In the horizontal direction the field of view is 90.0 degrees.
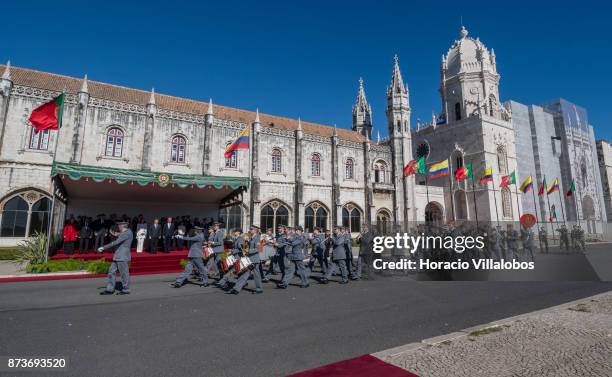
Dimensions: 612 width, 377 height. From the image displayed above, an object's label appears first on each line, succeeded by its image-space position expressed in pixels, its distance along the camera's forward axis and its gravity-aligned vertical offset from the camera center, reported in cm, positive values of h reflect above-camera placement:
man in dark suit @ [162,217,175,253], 1448 +14
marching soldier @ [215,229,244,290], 902 -54
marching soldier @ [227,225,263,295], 826 -96
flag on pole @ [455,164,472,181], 2532 +505
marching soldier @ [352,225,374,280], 1104 -54
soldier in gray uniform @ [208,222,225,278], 1001 -27
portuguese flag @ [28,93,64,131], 1226 +486
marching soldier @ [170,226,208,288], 916 -76
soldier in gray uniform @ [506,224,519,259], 1346 -24
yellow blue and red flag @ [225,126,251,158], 1788 +548
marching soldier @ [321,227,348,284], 1022 -72
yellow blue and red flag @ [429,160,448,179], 2350 +500
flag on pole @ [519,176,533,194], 2642 +422
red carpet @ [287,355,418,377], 335 -151
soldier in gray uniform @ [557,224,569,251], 1932 +2
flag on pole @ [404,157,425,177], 2522 +548
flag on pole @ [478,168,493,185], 2640 +513
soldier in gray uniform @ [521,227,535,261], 1334 -11
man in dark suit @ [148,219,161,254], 1418 +4
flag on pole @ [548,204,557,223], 3593 +262
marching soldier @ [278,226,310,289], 933 -78
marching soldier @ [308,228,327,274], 1173 -38
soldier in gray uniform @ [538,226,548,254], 1937 -4
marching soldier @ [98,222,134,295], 790 -62
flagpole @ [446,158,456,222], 3297 +319
